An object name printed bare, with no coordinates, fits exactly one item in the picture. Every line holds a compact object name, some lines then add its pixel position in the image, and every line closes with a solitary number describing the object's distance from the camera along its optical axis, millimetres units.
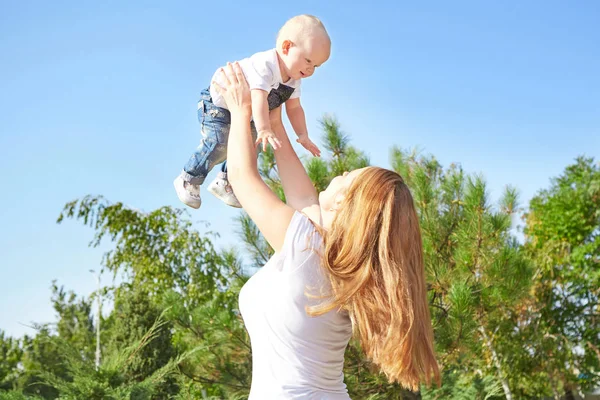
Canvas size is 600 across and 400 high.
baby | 1989
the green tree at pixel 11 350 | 11648
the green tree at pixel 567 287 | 9711
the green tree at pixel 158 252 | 9641
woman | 1627
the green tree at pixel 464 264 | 5043
